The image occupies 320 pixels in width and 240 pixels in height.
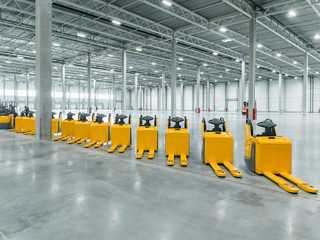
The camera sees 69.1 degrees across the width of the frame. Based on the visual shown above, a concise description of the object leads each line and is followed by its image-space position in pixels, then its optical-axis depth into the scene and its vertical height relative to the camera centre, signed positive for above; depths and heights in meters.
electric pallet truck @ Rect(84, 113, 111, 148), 8.13 -0.54
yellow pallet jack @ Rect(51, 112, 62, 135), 10.64 -0.42
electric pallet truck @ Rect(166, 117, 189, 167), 6.05 -0.68
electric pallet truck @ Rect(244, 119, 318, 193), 4.50 -0.78
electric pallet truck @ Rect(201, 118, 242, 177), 5.35 -0.75
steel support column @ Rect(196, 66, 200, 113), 35.42 +5.76
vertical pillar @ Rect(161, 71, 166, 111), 39.41 +4.83
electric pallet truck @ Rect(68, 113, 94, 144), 8.85 -0.51
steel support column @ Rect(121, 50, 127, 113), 25.98 +4.47
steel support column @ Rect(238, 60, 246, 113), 28.78 +5.58
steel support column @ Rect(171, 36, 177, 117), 21.53 +3.45
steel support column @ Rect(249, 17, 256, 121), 17.19 +3.19
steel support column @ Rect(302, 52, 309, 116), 27.90 +3.06
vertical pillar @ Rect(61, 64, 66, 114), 34.00 +4.44
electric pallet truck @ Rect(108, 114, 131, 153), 7.48 -0.60
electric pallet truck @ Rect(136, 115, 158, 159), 6.72 -0.66
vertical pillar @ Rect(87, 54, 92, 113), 29.39 +5.69
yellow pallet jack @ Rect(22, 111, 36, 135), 11.40 -0.36
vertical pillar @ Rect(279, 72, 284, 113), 39.11 +4.98
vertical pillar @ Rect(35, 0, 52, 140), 9.34 +1.96
